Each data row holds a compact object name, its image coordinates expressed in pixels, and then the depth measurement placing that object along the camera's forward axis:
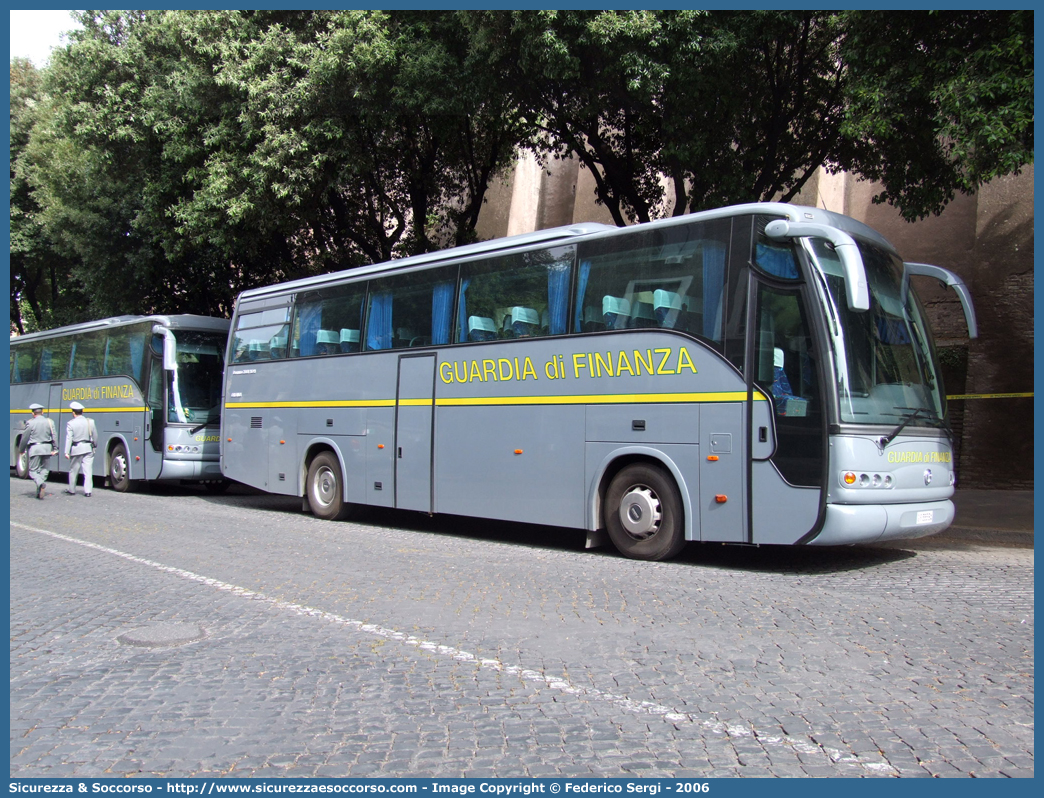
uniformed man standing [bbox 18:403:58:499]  17.42
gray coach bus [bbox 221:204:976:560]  8.70
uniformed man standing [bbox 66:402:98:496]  18.21
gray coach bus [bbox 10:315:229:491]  19.06
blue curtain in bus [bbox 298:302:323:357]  14.70
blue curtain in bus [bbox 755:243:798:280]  8.89
